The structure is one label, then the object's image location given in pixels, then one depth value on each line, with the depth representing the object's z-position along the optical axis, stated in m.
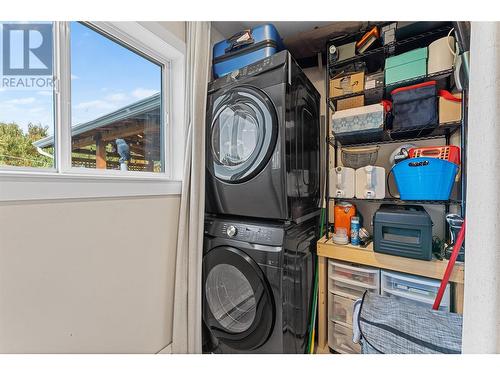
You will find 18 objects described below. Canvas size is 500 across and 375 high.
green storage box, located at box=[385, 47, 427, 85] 1.28
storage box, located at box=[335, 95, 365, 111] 1.50
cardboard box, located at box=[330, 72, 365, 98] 1.48
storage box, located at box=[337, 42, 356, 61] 1.51
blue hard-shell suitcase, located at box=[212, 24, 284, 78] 1.35
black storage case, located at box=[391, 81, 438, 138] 1.27
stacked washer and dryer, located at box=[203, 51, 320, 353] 1.13
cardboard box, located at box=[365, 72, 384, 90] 1.43
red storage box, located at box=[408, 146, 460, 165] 1.24
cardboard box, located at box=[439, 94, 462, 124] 1.23
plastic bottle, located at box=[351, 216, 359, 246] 1.44
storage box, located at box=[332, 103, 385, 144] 1.37
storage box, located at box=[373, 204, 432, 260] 1.17
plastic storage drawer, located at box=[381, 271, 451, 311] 1.16
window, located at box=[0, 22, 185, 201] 0.91
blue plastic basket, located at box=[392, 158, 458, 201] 1.21
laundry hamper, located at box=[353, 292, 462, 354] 0.83
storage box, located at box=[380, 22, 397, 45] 1.38
